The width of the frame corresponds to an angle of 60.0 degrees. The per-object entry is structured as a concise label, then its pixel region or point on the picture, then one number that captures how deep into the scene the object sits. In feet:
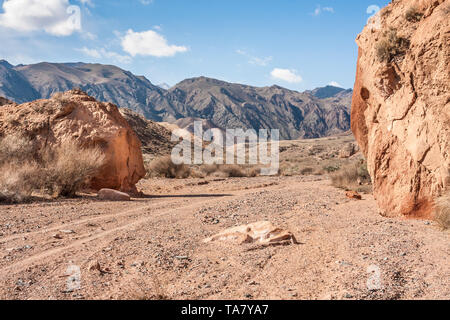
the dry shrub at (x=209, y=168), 79.66
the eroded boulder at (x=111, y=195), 37.71
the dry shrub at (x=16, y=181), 32.48
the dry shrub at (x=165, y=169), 71.51
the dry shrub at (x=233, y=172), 78.15
